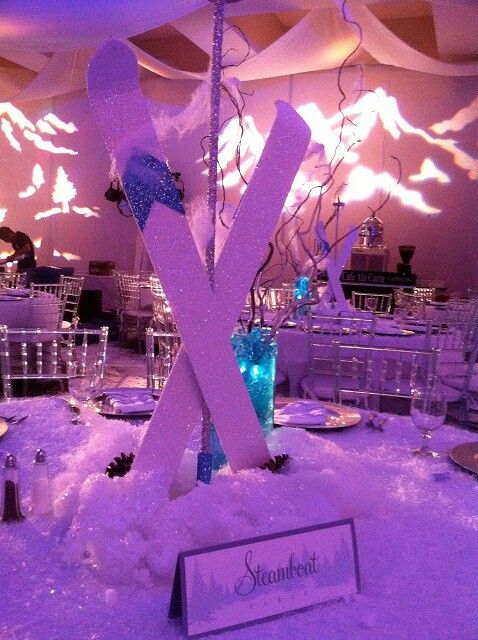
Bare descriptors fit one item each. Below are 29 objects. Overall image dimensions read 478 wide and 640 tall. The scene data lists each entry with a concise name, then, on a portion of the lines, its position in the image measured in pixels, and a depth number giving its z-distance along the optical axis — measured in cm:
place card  71
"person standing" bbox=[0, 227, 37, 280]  834
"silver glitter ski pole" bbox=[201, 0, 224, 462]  99
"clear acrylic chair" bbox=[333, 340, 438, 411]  252
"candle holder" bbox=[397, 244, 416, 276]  779
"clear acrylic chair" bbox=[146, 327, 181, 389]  220
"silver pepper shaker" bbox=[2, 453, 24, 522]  94
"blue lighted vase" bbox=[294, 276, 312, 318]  319
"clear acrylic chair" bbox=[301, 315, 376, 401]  327
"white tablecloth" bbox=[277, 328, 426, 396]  340
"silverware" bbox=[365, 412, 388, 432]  151
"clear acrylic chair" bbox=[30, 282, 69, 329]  486
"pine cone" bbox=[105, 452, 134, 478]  95
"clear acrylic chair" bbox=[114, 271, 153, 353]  680
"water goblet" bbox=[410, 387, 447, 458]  135
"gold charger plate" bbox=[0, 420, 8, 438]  133
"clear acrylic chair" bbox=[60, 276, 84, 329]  567
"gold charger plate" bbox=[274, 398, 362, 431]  146
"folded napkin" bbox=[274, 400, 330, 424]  148
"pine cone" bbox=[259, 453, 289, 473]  102
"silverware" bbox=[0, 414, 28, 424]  144
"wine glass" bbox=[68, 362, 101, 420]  145
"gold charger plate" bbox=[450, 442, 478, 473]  125
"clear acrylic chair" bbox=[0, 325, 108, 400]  166
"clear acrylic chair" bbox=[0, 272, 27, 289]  668
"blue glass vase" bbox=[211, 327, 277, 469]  116
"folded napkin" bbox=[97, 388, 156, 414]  154
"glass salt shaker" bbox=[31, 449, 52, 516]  96
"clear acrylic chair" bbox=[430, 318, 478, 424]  349
